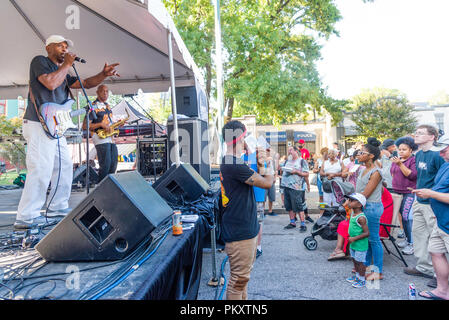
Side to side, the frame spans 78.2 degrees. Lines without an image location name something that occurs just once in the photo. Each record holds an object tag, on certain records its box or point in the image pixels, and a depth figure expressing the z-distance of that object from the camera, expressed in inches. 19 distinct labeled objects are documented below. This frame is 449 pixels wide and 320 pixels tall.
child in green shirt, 130.9
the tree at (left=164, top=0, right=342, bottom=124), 432.8
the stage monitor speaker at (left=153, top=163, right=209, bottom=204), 129.3
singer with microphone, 92.3
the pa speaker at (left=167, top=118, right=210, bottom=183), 189.6
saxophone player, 140.9
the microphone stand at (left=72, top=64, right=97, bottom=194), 95.0
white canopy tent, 139.4
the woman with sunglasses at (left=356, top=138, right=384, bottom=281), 133.2
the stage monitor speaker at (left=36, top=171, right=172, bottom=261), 64.4
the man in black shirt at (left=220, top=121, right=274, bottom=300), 85.5
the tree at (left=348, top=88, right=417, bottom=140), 792.9
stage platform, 49.8
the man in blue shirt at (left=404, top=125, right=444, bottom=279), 132.0
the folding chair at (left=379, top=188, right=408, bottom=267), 169.6
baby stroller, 172.9
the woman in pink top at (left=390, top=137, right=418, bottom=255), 164.7
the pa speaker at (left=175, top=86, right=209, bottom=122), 231.1
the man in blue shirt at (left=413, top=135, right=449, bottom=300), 104.0
